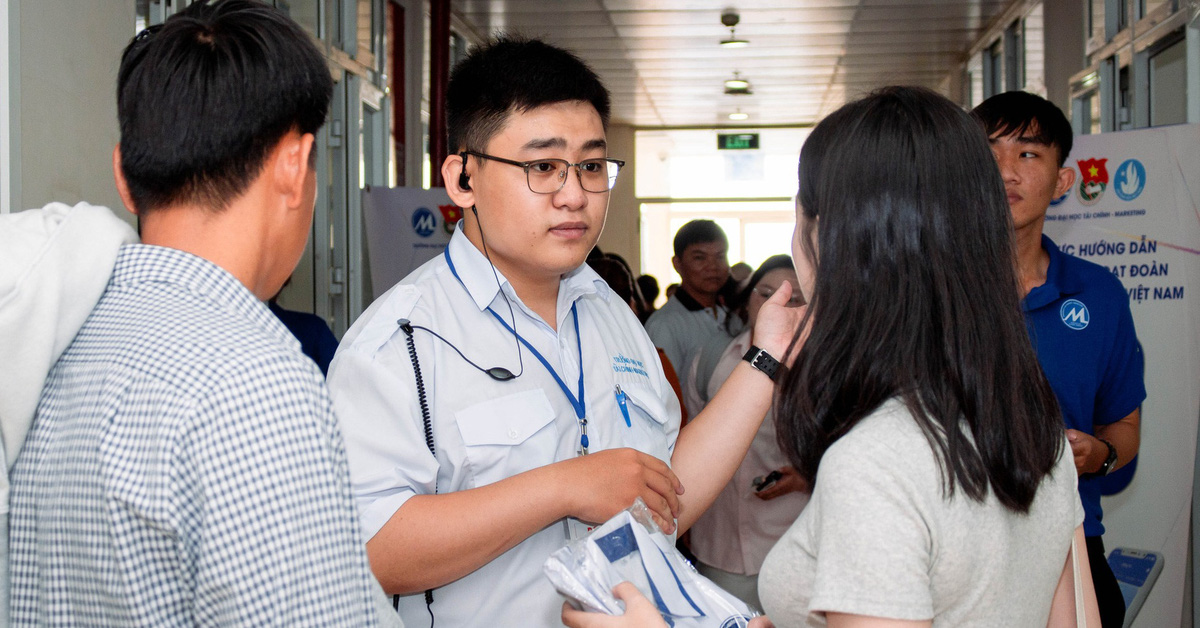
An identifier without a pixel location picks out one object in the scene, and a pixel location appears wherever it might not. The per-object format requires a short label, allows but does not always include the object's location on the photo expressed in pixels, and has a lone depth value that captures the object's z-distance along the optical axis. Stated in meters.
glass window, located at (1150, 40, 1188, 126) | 4.11
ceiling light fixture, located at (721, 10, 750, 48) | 7.50
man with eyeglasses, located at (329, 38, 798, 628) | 1.33
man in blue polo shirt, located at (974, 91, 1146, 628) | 2.19
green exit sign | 12.33
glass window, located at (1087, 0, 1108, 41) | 5.25
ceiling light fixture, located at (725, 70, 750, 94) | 9.84
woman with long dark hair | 0.95
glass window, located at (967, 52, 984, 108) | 8.94
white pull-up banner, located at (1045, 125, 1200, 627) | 3.31
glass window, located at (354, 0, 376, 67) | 5.65
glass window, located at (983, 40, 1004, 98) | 8.30
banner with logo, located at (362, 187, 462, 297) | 4.95
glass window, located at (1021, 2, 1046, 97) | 6.98
